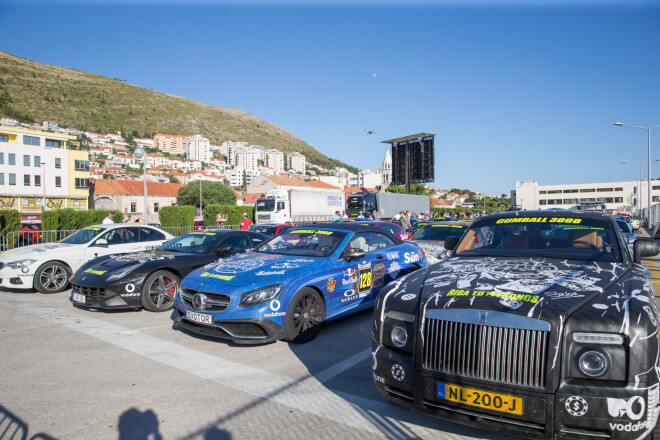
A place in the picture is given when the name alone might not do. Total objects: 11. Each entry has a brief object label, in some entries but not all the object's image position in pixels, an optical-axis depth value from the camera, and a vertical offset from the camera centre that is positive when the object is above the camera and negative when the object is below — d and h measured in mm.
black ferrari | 7180 -996
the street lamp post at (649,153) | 32300 +4919
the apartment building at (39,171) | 65562 +7680
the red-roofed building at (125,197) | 78062 +4050
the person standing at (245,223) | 20070 -334
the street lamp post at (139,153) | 18242 +2777
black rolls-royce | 2586 -897
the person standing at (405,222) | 20680 -371
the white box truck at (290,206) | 35219 +824
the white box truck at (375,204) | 38719 +981
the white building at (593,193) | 85750 +4131
